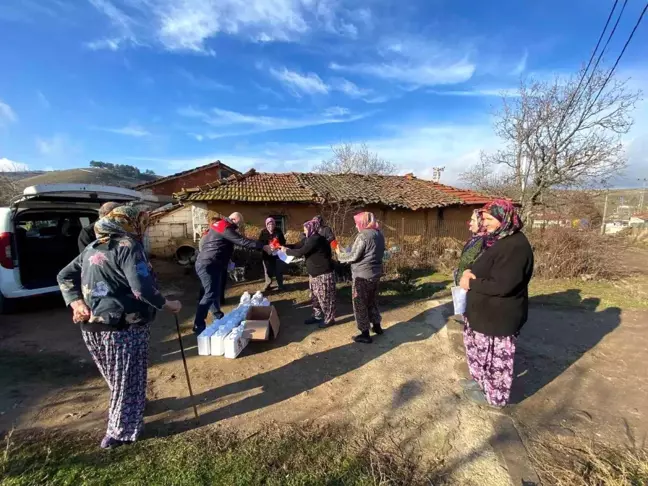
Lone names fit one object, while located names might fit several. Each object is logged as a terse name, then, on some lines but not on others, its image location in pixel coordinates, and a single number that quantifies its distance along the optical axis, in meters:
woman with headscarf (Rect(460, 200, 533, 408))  2.56
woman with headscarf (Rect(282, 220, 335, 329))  4.77
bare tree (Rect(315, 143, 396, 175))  30.55
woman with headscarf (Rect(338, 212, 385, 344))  4.18
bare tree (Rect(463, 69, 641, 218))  17.45
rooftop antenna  21.08
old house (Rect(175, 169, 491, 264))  11.22
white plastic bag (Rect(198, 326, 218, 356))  3.95
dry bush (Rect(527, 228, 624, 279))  8.49
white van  4.82
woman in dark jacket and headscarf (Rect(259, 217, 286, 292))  7.26
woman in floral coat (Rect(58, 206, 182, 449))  2.20
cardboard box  4.16
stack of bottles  3.90
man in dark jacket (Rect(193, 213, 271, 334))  4.57
